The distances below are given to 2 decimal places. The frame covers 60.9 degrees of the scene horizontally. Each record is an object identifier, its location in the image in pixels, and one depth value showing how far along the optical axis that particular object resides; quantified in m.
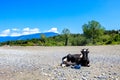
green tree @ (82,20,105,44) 26.70
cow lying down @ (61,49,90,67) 5.49
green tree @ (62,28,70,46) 25.44
